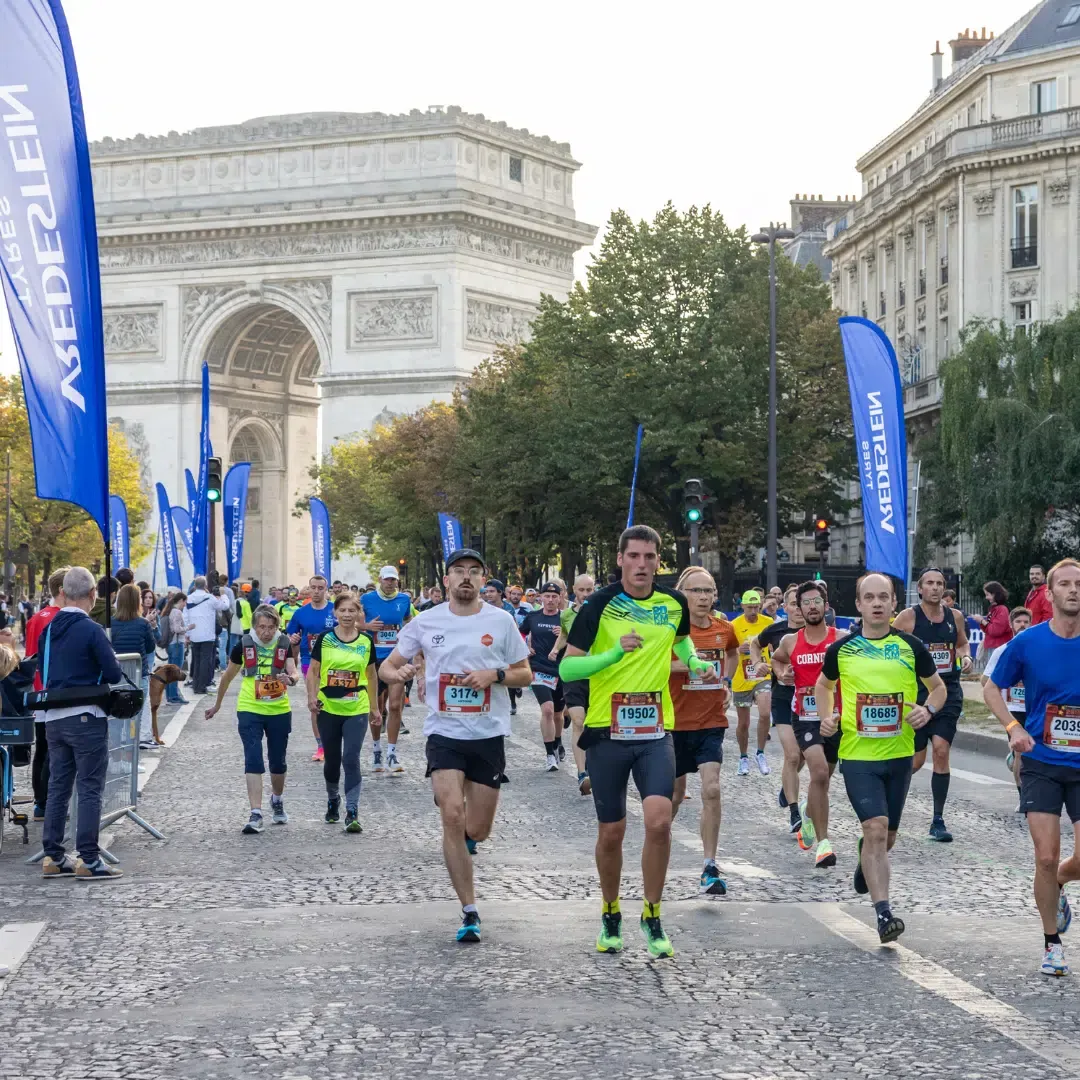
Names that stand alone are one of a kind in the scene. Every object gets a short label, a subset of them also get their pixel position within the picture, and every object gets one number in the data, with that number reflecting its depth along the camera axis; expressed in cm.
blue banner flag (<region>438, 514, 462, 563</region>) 5241
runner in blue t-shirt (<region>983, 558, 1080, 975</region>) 875
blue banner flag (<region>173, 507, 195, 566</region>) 5347
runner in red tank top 1203
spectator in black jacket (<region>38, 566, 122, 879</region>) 1182
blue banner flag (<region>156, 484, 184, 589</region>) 4684
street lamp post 4116
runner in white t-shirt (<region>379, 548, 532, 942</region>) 970
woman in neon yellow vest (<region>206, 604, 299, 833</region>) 1424
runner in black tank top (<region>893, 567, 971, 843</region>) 1382
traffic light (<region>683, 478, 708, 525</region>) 3478
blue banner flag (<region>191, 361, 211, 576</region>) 3512
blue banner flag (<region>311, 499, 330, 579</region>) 4884
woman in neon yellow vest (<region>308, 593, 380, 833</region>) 1434
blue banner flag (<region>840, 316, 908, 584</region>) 2136
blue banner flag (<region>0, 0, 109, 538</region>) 1127
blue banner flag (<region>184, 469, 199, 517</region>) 4757
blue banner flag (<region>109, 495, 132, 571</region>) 4716
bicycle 1294
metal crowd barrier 1368
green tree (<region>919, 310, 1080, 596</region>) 4328
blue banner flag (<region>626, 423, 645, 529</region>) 4219
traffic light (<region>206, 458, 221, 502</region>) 3662
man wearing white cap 1916
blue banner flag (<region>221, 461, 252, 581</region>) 4647
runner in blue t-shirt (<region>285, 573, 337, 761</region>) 1881
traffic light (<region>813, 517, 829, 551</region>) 3897
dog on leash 1444
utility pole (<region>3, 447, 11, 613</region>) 7244
